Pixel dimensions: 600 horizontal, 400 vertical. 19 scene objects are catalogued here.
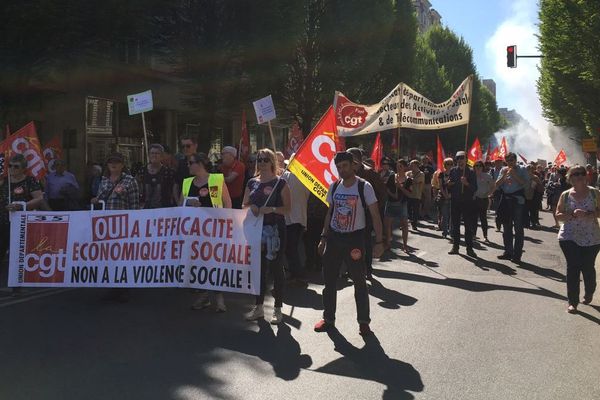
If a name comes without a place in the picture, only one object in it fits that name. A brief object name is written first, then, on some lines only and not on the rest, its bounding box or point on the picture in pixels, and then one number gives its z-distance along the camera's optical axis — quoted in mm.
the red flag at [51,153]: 12609
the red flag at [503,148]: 21812
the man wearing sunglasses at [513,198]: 9969
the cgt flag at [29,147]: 9078
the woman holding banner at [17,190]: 7203
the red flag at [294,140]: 15280
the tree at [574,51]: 22141
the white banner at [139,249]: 6102
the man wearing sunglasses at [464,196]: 10574
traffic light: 23625
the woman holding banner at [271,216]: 6000
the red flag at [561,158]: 25484
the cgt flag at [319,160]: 6652
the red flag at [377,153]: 12504
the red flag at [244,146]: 13310
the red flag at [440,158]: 14742
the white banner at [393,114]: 12453
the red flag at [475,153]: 19266
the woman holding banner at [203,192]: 6320
